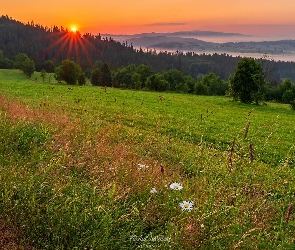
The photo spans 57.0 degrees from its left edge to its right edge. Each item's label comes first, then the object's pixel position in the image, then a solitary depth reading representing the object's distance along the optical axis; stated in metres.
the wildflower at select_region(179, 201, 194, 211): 3.86
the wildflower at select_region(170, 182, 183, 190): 4.24
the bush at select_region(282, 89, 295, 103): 80.91
